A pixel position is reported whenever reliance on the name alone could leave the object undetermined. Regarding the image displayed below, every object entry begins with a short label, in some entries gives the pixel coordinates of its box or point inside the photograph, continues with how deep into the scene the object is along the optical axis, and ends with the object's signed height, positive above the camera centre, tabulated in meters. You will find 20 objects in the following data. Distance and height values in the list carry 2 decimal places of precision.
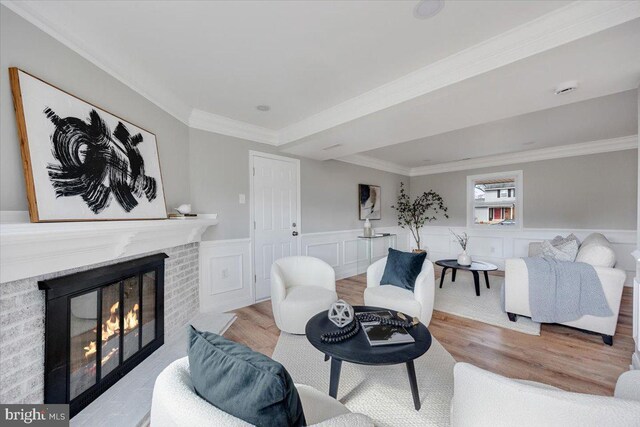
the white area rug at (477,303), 2.79 -1.24
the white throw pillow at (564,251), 2.71 -0.47
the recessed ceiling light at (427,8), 1.50 +1.19
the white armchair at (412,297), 2.46 -0.87
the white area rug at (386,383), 1.59 -1.25
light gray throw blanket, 2.42 -0.82
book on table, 1.59 -0.81
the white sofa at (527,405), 0.69 -0.58
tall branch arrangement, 5.91 -0.04
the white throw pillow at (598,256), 2.48 -0.48
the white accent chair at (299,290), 2.49 -0.85
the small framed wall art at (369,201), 5.28 +0.16
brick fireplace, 1.14 -0.30
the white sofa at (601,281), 2.35 -0.76
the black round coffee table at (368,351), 1.46 -0.83
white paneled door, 3.62 -0.04
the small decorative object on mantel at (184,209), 2.57 +0.01
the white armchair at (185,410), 0.71 -0.58
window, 5.23 +0.17
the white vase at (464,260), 3.84 -0.77
